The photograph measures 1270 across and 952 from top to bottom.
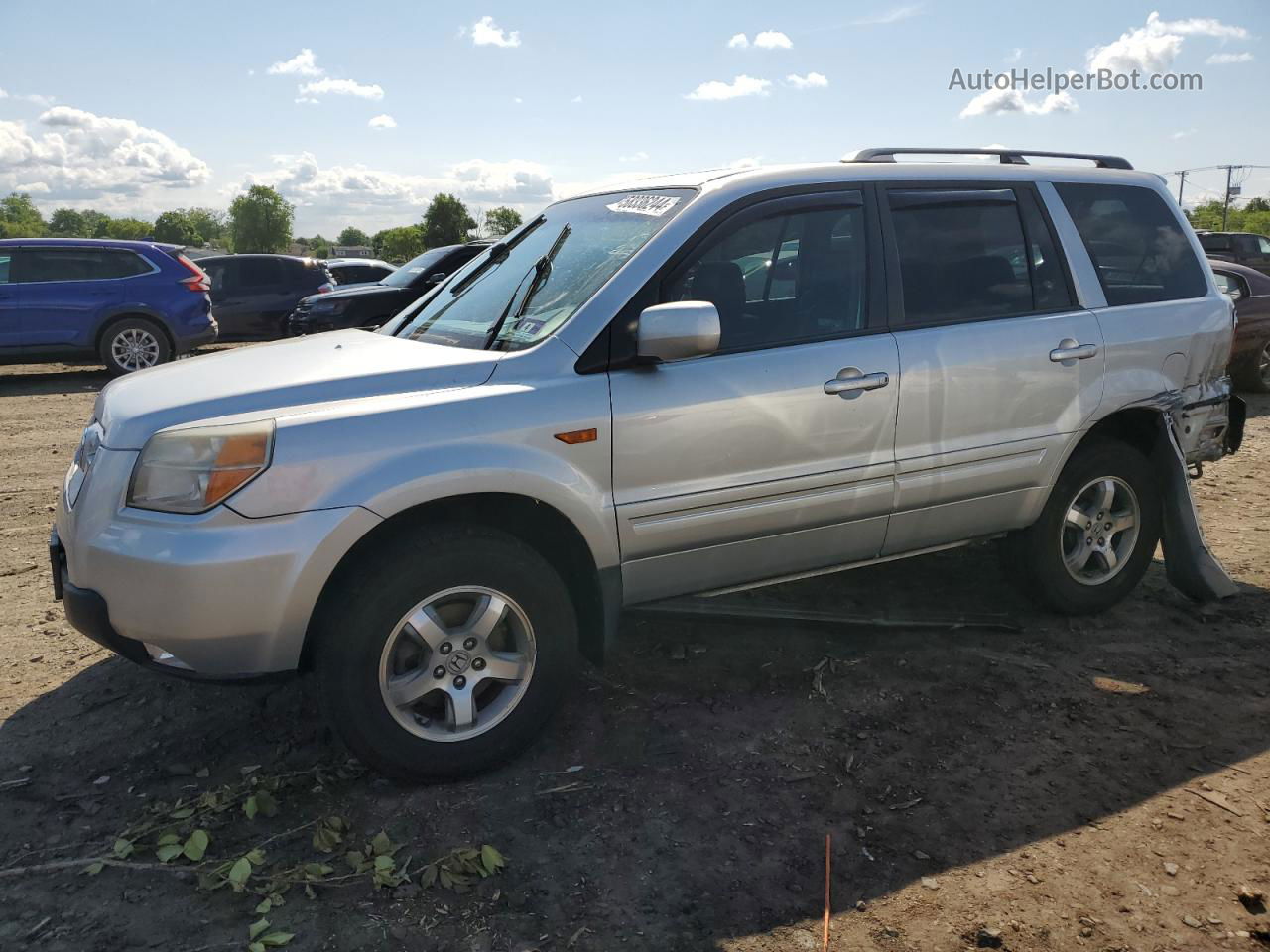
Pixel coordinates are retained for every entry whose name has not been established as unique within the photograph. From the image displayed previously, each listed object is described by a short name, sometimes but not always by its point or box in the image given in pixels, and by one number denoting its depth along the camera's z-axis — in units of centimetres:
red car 1034
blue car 1243
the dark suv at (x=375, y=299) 1277
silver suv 299
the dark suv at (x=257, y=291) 1631
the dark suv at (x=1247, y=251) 1877
